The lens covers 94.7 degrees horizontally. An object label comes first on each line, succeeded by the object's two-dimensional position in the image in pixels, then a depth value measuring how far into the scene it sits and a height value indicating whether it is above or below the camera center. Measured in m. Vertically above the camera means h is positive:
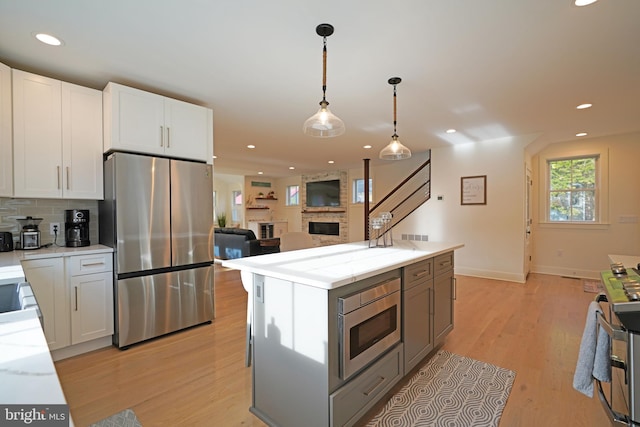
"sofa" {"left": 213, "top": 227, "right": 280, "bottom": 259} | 5.94 -0.72
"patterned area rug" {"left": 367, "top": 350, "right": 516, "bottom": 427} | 1.79 -1.26
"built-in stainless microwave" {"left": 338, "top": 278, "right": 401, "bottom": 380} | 1.54 -0.67
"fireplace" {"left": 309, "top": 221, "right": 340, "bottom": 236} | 9.27 -0.56
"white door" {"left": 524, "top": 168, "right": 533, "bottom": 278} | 5.05 -0.24
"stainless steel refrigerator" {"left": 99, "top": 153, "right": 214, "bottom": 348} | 2.66 -0.29
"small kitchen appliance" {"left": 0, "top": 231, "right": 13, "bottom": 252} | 2.52 -0.26
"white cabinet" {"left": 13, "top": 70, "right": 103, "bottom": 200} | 2.41 +0.63
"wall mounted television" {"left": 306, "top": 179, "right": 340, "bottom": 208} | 9.14 +0.56
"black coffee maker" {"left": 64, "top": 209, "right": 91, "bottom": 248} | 2.78 -0.16
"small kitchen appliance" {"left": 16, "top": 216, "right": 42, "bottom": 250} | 2.59 -0.20
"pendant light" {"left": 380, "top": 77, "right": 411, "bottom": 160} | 2.98 +0.61
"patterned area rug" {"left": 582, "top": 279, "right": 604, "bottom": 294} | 4.45 -1.20
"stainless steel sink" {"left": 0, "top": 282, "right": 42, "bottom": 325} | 1.52 -0.47
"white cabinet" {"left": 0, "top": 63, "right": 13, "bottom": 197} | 2.28 +0.59
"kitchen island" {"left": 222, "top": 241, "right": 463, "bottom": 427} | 1.49 -0.71
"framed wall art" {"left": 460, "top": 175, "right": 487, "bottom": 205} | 5.29 +0.38
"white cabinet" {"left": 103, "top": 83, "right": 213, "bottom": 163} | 2.66 +0.85
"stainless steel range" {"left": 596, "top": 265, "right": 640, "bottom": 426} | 1.13 -0.55
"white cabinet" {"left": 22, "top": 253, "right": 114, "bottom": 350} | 2.36 -0.71
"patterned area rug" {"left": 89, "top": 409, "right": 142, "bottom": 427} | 1.72 -1.25
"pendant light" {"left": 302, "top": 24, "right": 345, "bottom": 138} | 2.01 +0.64
